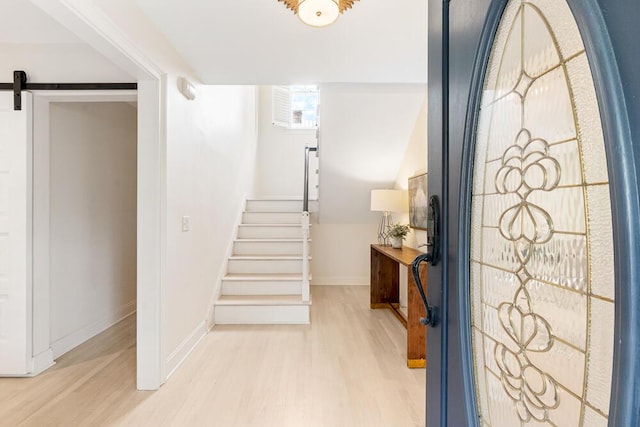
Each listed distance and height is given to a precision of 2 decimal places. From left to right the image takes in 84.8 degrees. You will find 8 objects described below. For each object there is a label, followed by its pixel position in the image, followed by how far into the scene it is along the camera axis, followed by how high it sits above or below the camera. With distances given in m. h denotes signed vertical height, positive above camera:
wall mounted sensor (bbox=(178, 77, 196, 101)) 2.63 +0.96
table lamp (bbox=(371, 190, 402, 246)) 4.19 +0.16
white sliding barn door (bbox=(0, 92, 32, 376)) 2.39 -0.14
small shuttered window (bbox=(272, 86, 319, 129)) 6.37 +1.98
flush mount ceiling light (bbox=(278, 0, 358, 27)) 1.58 +0.94
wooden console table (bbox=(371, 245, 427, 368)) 2.63 -0.81
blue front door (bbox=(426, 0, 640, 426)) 0.37 +0.00
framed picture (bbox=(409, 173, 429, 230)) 3.49 +0.13
